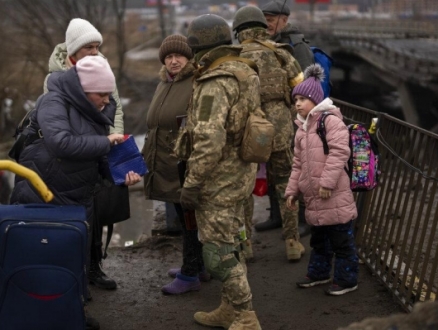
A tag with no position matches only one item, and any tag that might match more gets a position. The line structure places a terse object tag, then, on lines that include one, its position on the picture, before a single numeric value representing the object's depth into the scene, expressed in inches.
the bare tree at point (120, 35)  1462.0
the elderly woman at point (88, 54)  197.3
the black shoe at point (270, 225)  283.7
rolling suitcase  153.6
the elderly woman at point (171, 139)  212.1
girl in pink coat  192.9
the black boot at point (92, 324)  192.9
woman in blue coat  165.6
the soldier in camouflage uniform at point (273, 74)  231.3
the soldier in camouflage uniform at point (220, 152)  168.9
